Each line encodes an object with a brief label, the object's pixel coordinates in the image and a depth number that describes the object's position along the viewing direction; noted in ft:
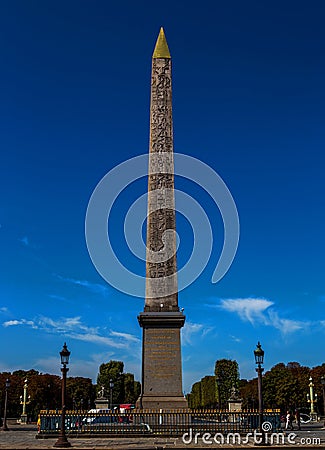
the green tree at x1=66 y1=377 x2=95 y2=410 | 248.05
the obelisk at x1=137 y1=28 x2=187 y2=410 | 75.97
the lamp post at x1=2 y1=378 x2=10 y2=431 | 96.63
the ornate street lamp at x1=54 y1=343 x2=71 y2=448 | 55.31
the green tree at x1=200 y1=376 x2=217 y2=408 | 247.33
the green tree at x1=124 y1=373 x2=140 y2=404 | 279.90
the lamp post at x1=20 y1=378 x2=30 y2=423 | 139.44
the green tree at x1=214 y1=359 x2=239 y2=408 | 225.56
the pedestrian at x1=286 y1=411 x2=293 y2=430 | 93.99
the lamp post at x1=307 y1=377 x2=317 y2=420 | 145.51
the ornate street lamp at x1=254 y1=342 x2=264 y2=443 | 60.18
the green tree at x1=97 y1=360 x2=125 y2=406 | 254.47
